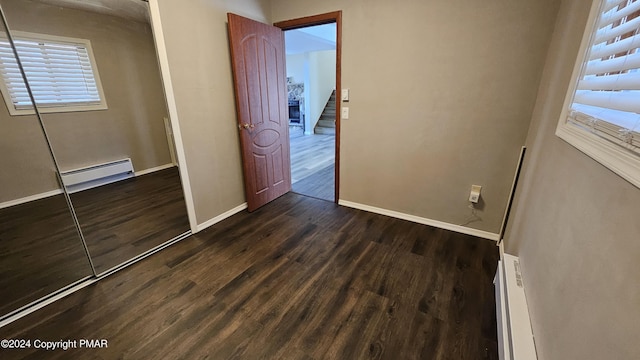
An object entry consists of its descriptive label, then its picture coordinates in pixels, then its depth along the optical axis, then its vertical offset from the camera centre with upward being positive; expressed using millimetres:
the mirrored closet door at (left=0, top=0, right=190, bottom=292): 1736 -128
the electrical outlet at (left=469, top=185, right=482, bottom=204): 2250 -821
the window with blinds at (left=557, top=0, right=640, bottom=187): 674 +15
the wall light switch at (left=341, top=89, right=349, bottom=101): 2602 +30
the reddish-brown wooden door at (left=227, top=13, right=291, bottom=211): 2426 -69
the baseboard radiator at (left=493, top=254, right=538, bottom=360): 1054 -985
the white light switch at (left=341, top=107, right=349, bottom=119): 2664 -146
